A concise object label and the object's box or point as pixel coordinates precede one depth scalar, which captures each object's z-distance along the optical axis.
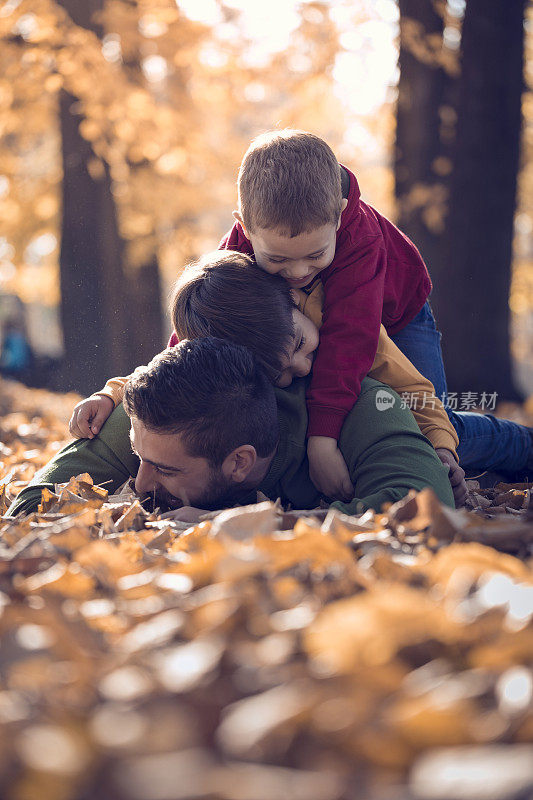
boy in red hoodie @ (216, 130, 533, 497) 2.94
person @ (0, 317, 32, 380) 15.66
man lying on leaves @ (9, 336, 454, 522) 2.65
